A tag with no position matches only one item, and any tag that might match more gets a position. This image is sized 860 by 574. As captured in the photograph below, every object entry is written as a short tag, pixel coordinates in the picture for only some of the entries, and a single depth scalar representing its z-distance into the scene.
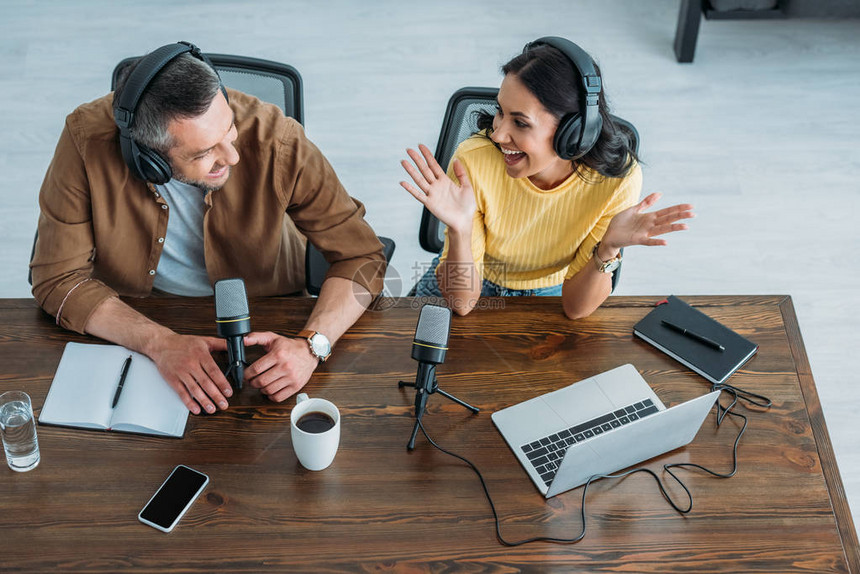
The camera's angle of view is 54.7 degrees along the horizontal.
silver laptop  1.35
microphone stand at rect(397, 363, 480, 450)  1.46
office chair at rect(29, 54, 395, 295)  1.89
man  1.53
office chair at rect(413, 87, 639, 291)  1.86
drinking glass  1.37
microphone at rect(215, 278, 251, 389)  1.47
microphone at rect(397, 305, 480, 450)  1.43
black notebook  1.61
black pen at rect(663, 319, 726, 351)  1.64
